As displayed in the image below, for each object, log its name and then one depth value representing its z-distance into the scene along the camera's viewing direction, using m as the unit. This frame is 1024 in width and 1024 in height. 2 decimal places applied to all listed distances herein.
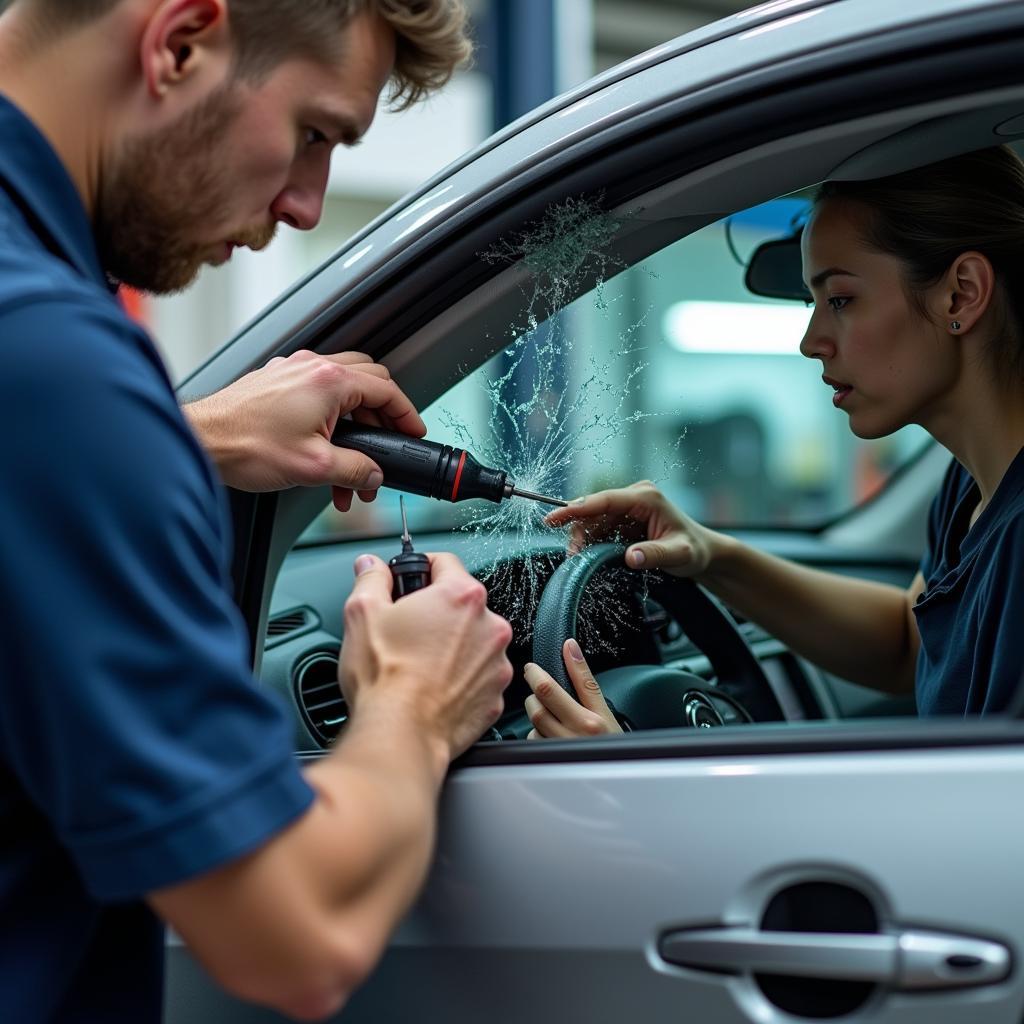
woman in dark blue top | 1.60
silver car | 1.03
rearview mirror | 1.72
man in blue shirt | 0.85
